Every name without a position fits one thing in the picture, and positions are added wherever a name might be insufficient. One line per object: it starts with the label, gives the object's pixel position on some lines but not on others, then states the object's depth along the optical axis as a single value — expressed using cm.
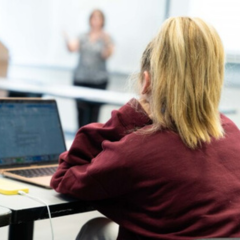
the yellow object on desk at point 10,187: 304
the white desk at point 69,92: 742
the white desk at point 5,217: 266
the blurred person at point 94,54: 854
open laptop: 365
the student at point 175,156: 268
